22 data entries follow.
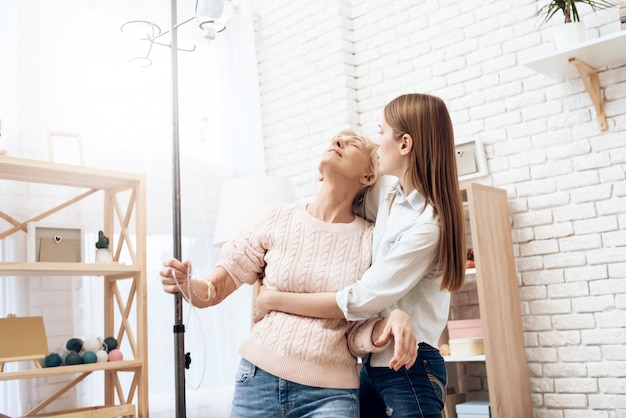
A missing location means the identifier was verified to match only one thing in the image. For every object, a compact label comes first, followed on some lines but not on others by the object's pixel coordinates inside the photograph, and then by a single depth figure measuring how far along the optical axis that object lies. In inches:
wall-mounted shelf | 106.4
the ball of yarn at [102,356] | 101.8
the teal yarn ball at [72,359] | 98.6
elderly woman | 53.8
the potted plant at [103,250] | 107.1
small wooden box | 96.7
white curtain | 114.7
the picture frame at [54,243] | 102.1
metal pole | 60.0
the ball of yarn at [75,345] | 101.9
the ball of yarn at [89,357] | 100.0
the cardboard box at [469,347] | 112.5
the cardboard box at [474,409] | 109.1
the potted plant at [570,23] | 111.2
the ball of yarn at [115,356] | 103.7
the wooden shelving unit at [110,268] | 98.3
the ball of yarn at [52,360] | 97.7
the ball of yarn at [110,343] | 106.2
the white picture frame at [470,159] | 126.7
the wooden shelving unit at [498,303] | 107.9
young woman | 52.2
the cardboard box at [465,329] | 113.4
